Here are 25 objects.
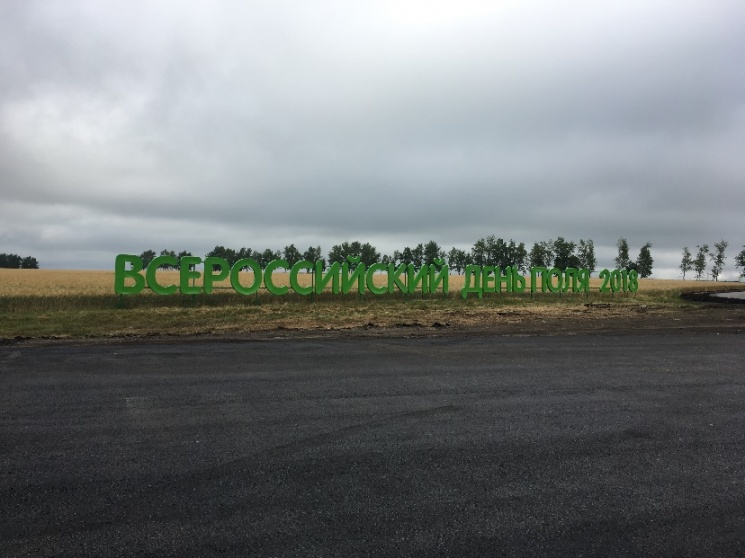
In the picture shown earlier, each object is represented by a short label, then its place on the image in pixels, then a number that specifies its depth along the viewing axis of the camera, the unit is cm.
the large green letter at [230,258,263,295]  2861
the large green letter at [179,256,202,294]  2714
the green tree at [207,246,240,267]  12569
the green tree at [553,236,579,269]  11694
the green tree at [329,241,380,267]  12641
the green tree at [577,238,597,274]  11819
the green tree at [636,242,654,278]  12838
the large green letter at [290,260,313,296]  2965
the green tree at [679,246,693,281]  13286
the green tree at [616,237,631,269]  11794
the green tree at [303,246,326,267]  13188
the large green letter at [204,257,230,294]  2764
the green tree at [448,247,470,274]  13850
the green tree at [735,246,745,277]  12212
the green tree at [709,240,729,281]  12612
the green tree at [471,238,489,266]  12538
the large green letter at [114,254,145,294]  2588
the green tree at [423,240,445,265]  13121
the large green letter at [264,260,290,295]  2858
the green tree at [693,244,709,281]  12938
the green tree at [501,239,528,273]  12438
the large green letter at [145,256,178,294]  2555
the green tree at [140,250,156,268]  13760
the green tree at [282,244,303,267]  13012
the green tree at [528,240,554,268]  12050
